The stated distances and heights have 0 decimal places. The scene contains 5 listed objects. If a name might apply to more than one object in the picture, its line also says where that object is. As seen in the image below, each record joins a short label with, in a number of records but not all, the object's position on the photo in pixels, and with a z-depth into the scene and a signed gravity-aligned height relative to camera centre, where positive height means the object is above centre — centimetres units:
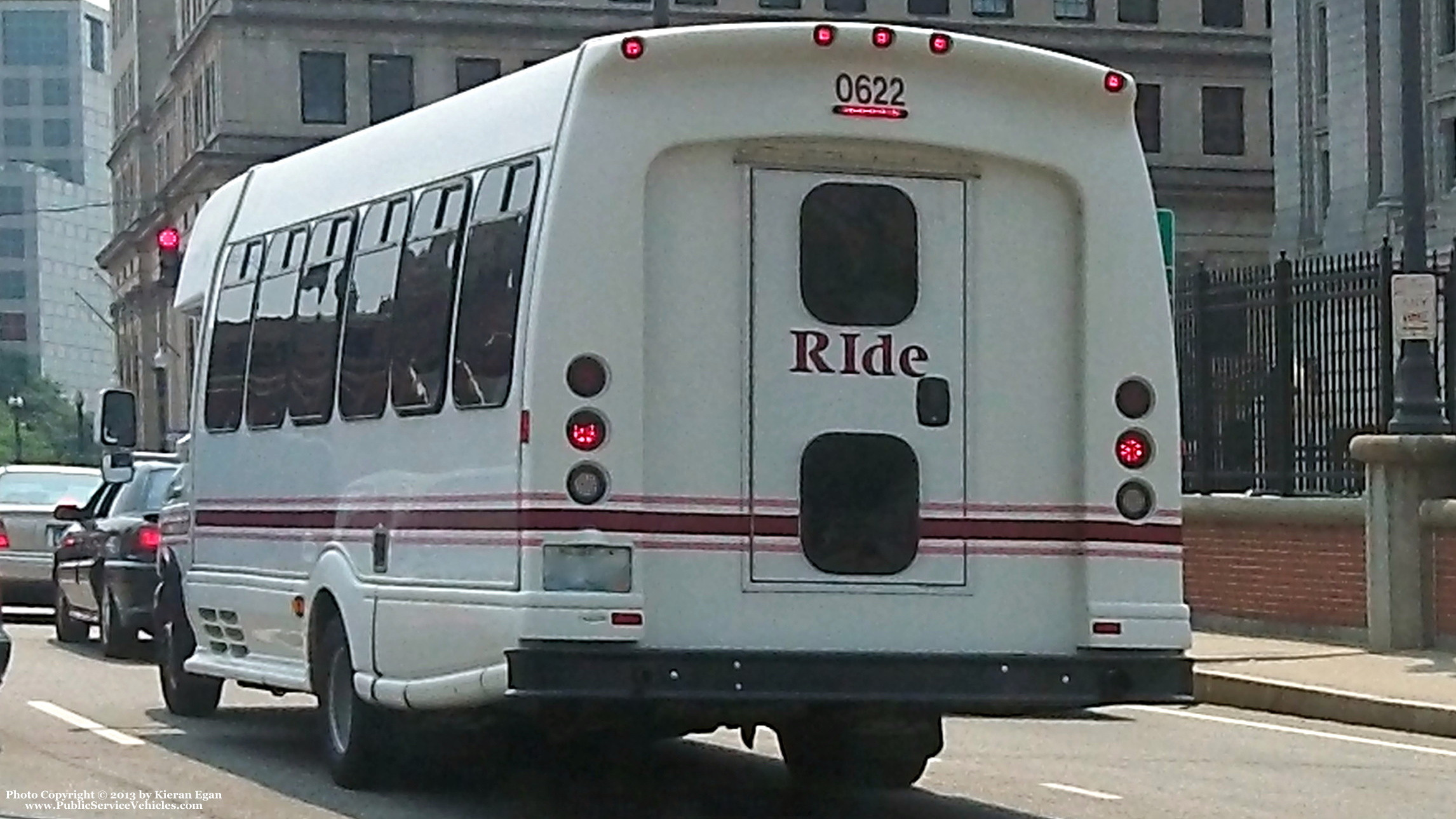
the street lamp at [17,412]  10800 +173
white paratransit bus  1014 +19
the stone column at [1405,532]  2005 -73
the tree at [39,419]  13200 +171
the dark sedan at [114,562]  2014 -87
